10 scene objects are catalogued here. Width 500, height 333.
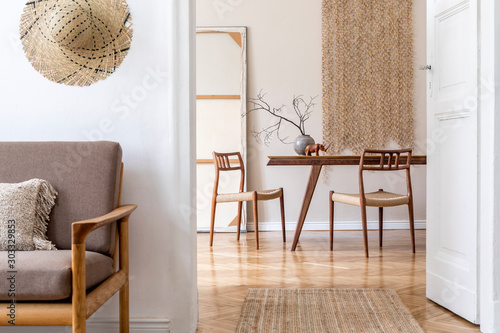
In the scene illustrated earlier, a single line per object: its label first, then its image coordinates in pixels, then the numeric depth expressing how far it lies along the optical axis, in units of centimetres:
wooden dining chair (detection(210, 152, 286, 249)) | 434
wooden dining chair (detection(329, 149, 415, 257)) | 392
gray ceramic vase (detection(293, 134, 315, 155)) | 455
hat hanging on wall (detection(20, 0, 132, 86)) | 225
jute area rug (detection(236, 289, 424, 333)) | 227
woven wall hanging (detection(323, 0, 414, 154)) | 539
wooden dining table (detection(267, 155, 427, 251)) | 406
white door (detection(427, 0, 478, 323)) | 236
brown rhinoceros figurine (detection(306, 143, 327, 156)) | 438
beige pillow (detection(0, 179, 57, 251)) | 186
